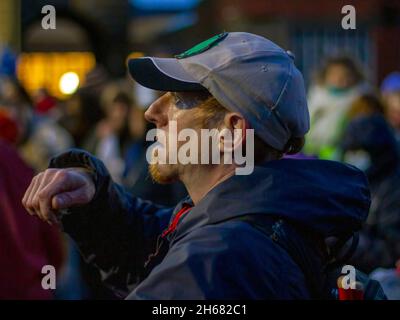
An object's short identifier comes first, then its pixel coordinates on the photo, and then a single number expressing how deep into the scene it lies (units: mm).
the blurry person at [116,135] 12030
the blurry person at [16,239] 6495
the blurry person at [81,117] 13464
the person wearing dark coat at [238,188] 3305
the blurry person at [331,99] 10626
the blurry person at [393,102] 11141
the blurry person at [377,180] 7121
